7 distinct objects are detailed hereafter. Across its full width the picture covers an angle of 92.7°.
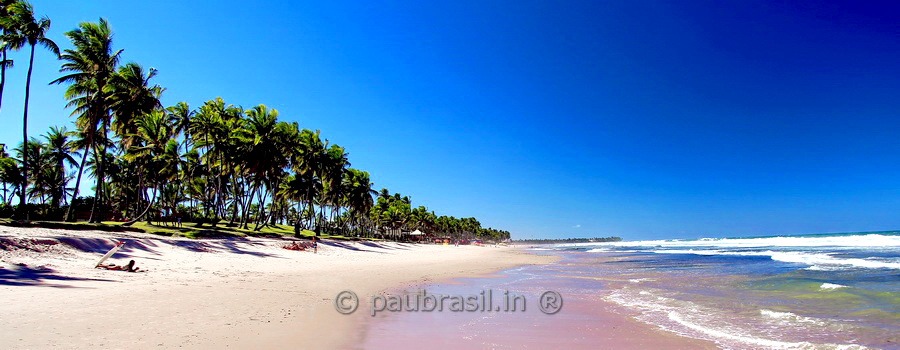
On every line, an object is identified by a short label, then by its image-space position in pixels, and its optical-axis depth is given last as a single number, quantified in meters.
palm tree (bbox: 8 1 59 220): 24.30
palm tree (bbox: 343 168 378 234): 73.19
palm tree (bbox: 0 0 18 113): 23.53
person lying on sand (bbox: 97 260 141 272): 13.07
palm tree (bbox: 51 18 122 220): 29.70
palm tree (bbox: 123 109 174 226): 38.24
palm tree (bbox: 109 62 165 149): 34.56
